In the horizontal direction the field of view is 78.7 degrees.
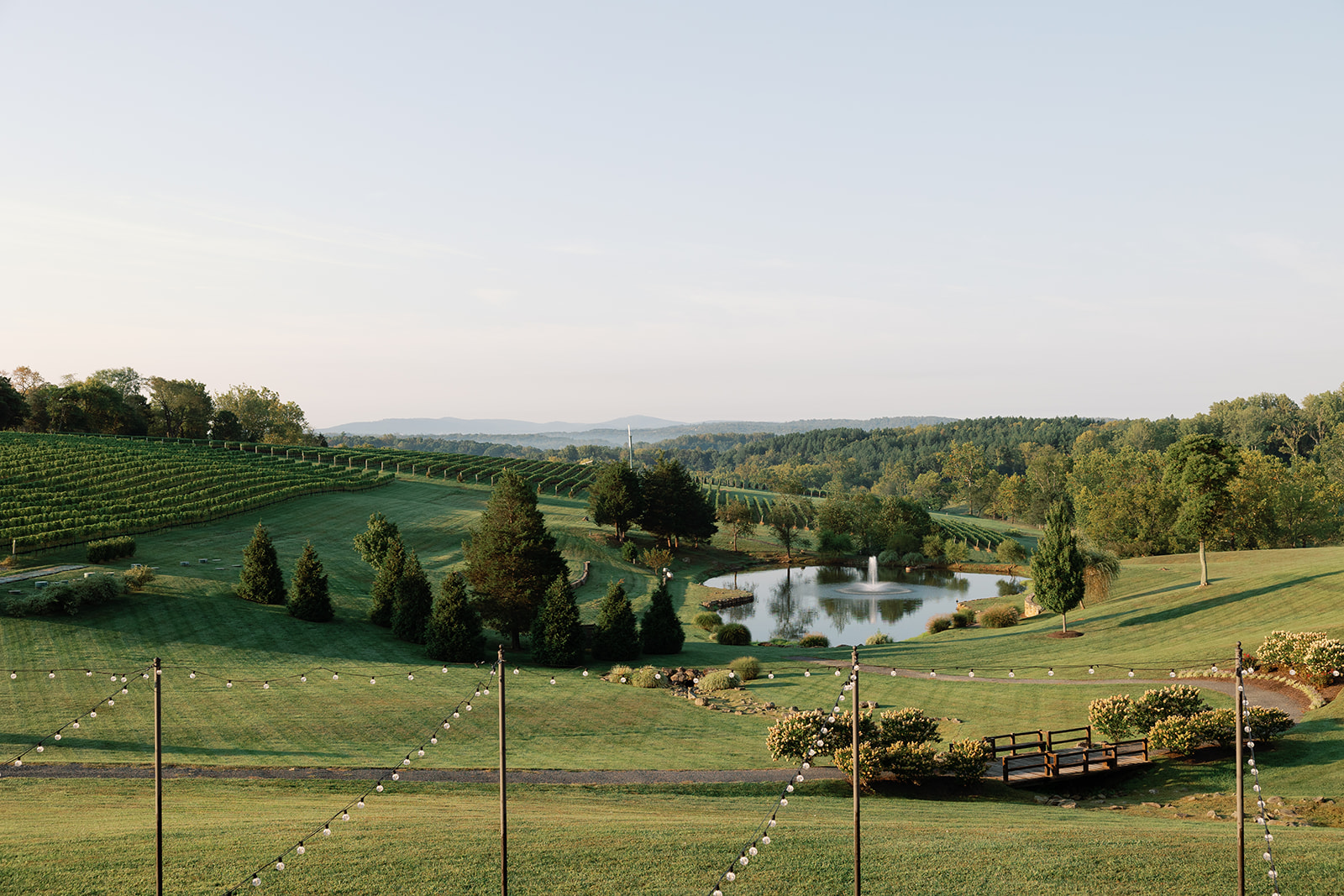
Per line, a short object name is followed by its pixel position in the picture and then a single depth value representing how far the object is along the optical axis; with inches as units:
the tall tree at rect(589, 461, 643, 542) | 2810.0
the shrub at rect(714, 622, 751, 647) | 1801.2
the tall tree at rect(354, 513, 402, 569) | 1936.5
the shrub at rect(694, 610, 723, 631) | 1951.3
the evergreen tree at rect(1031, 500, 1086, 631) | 1552.7
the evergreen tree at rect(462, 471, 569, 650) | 1549.0
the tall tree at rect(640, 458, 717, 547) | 2942.9
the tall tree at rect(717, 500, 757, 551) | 3501.5
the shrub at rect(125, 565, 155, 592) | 1534.2
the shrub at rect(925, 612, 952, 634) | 1894.7
